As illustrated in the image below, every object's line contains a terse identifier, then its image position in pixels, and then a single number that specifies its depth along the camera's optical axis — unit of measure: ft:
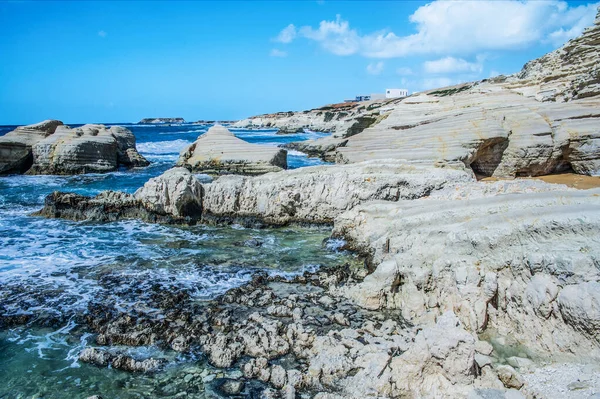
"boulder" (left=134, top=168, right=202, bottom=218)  44.37
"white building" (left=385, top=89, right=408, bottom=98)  358.02
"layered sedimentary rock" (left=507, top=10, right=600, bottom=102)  56.08
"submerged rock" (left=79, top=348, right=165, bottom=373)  18.75
